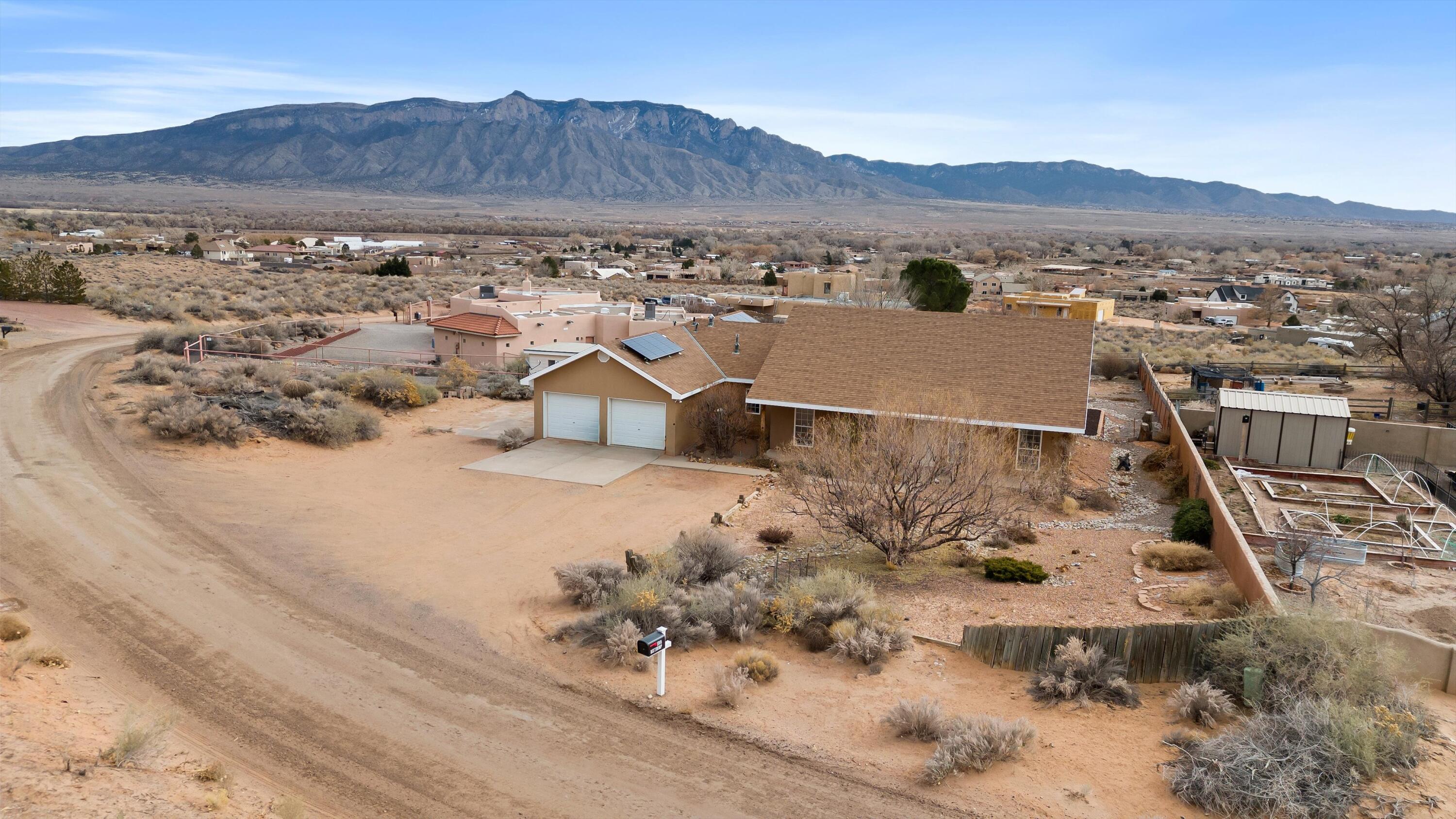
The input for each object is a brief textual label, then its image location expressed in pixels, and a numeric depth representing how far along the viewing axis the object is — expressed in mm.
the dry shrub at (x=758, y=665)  13039
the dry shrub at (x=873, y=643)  13523
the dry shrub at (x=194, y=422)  24875
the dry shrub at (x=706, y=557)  16438
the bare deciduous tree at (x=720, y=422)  26234
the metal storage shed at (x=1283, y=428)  25469
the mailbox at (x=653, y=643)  12422
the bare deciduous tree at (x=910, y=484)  17109
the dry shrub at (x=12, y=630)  12812
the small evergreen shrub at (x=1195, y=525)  18625
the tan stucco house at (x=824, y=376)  23516
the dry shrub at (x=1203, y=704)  11352
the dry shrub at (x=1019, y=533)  19266
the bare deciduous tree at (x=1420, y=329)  32250
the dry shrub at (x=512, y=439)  26938
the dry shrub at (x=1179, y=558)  17281
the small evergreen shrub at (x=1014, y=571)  16688
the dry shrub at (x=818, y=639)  14078
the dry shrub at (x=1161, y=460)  25906
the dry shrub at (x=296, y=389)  29859
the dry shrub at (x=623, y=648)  13461
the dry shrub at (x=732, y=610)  14398
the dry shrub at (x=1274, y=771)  9602
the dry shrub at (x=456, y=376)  35125
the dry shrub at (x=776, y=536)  18984
